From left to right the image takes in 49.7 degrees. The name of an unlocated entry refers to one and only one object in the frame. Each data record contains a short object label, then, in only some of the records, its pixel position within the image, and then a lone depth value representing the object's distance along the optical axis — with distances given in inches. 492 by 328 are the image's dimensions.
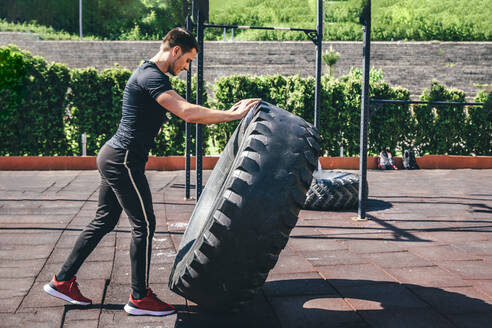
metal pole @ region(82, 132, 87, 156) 463.2
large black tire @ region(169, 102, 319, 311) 109.0
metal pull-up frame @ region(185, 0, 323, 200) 254.5
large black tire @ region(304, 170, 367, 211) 266.4
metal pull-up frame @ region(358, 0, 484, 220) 243.5
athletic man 126.9
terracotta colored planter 433.7
